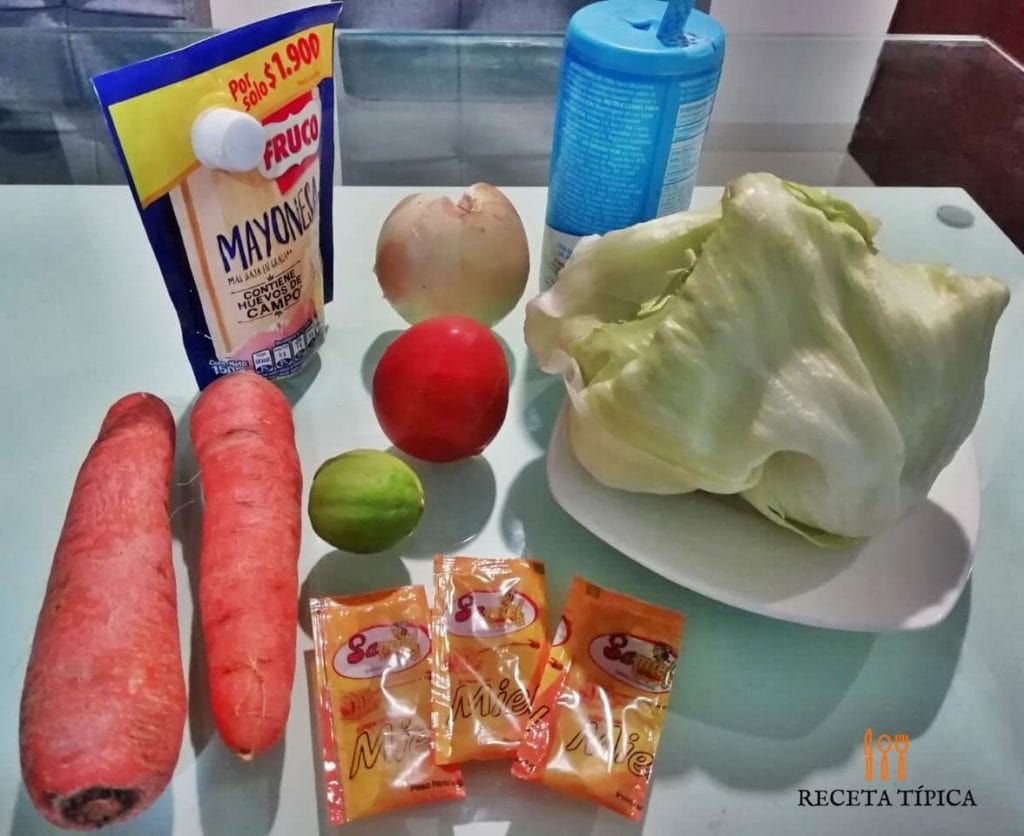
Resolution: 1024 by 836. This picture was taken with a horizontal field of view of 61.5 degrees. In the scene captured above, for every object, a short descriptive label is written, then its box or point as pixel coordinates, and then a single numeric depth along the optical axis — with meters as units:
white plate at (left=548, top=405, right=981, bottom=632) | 0.54
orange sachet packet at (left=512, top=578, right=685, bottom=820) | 0.48
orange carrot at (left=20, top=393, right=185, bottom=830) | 0.44
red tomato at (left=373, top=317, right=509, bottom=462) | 0.61
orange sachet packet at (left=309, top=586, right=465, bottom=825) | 0.48
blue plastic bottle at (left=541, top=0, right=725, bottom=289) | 0.65
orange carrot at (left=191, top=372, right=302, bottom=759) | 0.49
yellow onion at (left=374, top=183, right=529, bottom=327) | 0.71
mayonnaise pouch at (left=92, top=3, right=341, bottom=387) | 0.56
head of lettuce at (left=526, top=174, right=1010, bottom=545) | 0.50
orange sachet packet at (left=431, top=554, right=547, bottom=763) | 0.50
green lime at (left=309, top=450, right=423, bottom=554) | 0.56
